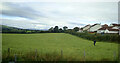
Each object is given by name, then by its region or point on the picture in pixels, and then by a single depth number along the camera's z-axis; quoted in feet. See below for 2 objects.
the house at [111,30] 142.11
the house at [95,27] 196.31
